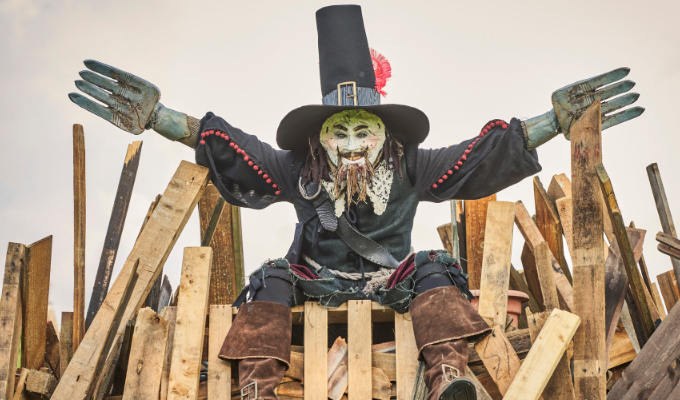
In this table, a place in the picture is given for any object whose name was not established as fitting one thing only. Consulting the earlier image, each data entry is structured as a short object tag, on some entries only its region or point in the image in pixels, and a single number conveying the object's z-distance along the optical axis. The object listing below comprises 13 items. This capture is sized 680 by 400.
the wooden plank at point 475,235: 6.21
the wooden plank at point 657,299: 6.09
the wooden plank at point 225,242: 6.09
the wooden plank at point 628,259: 4.42
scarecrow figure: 4.92
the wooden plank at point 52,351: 5.28
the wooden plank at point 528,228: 6.14
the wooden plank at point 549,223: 6.32
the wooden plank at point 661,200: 5.81
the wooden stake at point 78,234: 5.00
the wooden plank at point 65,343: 5.08
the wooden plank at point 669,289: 6.36
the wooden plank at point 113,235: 5.43
